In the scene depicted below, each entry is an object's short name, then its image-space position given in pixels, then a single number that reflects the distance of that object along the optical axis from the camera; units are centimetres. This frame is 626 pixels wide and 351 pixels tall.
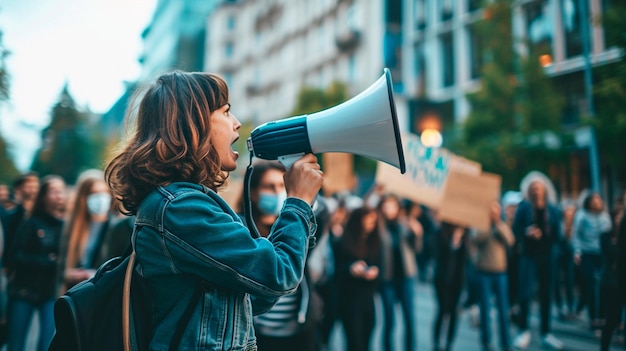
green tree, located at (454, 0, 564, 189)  1539
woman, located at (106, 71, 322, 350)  150
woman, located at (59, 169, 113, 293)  452
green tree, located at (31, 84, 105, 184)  1406
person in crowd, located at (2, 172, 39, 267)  511
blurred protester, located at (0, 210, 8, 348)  471
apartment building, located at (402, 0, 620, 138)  1919
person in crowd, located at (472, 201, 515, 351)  634
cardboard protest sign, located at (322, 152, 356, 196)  866
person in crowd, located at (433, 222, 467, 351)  643
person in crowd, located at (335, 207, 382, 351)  530
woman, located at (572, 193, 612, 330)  750
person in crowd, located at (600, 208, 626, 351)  499
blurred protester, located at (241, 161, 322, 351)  357
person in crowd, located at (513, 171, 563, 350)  685
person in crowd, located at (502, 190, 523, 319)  822
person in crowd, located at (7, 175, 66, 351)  453
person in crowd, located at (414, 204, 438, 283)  1152
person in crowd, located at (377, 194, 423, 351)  579
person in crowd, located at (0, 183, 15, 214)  705
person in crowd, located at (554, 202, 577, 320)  865
